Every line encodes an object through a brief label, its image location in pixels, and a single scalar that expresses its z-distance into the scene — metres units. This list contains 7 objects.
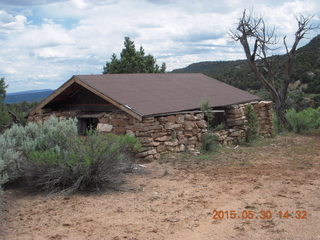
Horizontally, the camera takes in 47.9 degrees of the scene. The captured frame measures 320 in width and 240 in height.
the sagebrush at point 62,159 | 6.19
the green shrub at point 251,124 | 12.27
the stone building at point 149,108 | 9.30
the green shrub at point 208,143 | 10.25
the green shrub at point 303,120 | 15.27
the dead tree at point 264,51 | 16.28
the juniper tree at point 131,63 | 24.09
